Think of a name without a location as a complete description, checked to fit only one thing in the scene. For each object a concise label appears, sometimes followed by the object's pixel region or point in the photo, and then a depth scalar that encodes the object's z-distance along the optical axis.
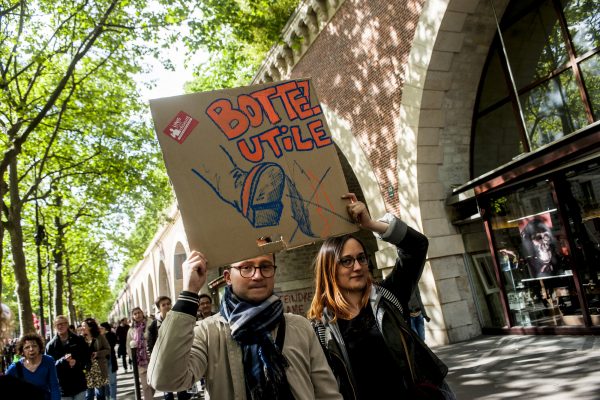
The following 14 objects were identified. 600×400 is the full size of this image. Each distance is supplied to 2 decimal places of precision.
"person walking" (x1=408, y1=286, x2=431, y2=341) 7.33
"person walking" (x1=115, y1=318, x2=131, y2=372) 17.84
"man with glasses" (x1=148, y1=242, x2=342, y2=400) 1.88
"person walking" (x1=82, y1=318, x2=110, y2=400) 8.30
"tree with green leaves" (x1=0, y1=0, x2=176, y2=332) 12.16
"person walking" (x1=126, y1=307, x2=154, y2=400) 9.17
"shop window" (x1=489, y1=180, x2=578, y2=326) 8.31
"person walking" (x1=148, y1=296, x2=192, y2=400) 7.59
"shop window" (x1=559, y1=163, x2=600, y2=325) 7.64
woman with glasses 2.36
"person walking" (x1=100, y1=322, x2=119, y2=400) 10.06
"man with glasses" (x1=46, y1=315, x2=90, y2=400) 7.00
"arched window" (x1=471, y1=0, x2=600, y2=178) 8.09
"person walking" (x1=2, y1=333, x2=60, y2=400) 5.36
